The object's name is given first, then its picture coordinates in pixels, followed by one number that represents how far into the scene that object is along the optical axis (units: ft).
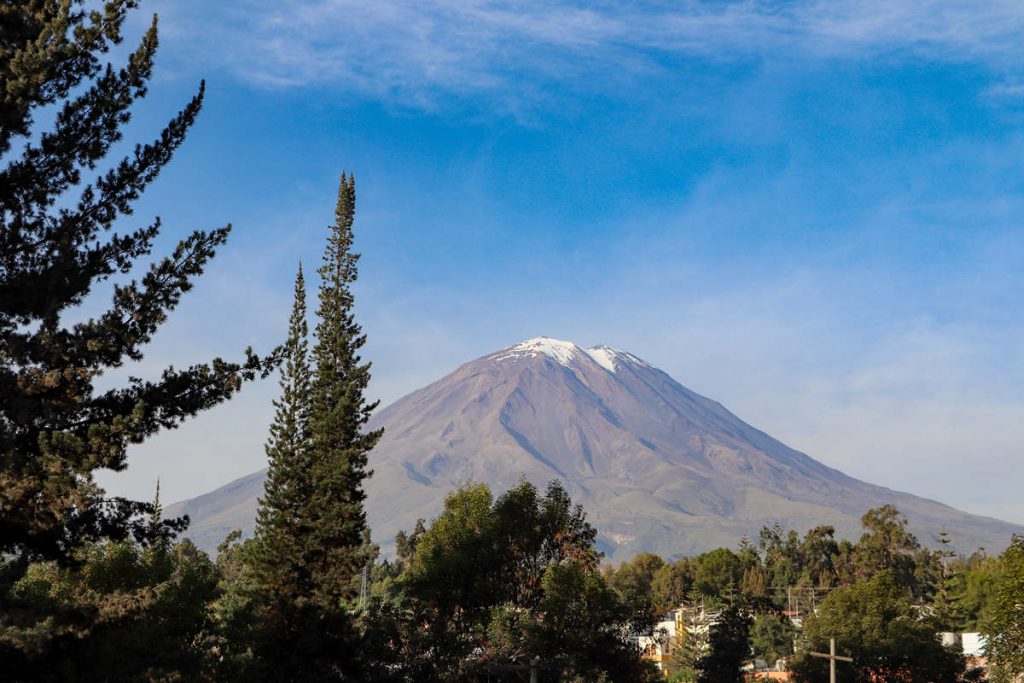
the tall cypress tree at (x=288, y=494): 108.99
